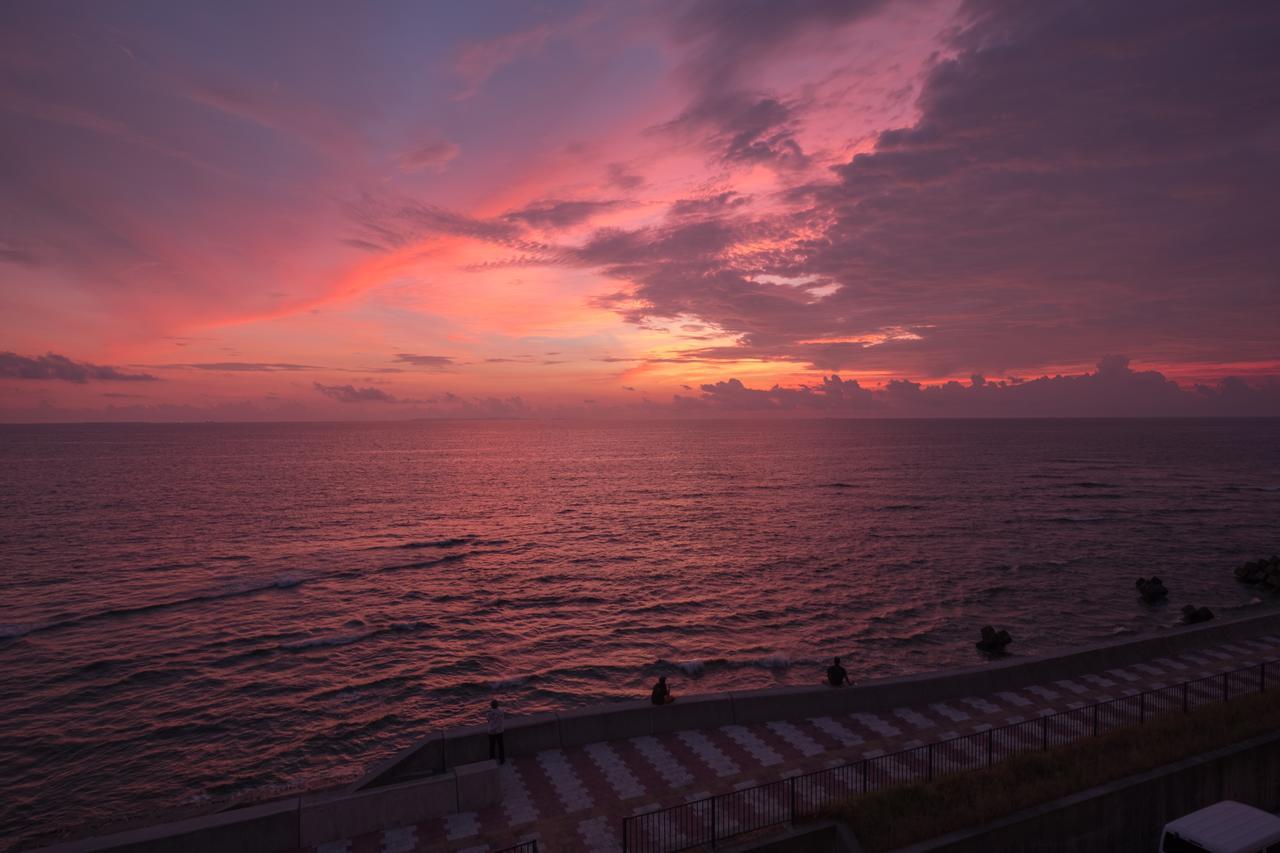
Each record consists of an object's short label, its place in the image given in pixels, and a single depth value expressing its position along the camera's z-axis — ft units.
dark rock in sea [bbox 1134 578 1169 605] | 135.23
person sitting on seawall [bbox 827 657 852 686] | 69.36
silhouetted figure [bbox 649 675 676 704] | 61.07
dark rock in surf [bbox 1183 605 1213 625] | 108.99
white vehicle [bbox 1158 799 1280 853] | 38.45
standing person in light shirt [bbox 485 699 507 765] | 53.52
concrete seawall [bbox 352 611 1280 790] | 54.19
